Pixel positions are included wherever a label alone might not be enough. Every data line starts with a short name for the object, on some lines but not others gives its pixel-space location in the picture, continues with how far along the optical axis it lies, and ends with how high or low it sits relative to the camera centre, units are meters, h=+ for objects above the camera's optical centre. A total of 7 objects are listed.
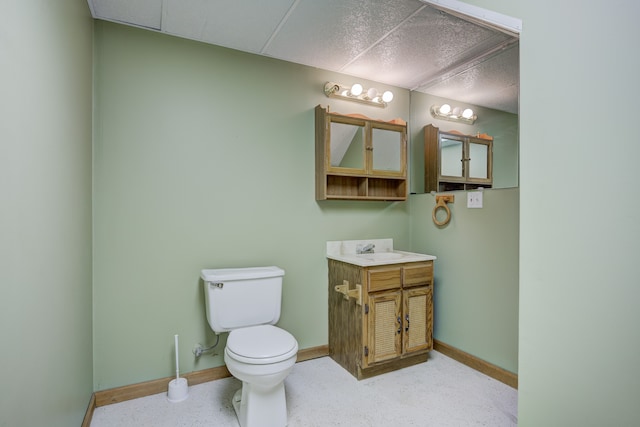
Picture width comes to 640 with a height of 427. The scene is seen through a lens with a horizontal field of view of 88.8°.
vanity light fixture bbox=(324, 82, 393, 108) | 2.55 +0.94
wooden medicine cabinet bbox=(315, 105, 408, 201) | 2.42 +0.42
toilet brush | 1.94 -1.08
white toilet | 1.59 -0.70
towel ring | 2.56 +0.04
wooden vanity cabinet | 2.18 -0.76
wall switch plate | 2.32 +0.08
